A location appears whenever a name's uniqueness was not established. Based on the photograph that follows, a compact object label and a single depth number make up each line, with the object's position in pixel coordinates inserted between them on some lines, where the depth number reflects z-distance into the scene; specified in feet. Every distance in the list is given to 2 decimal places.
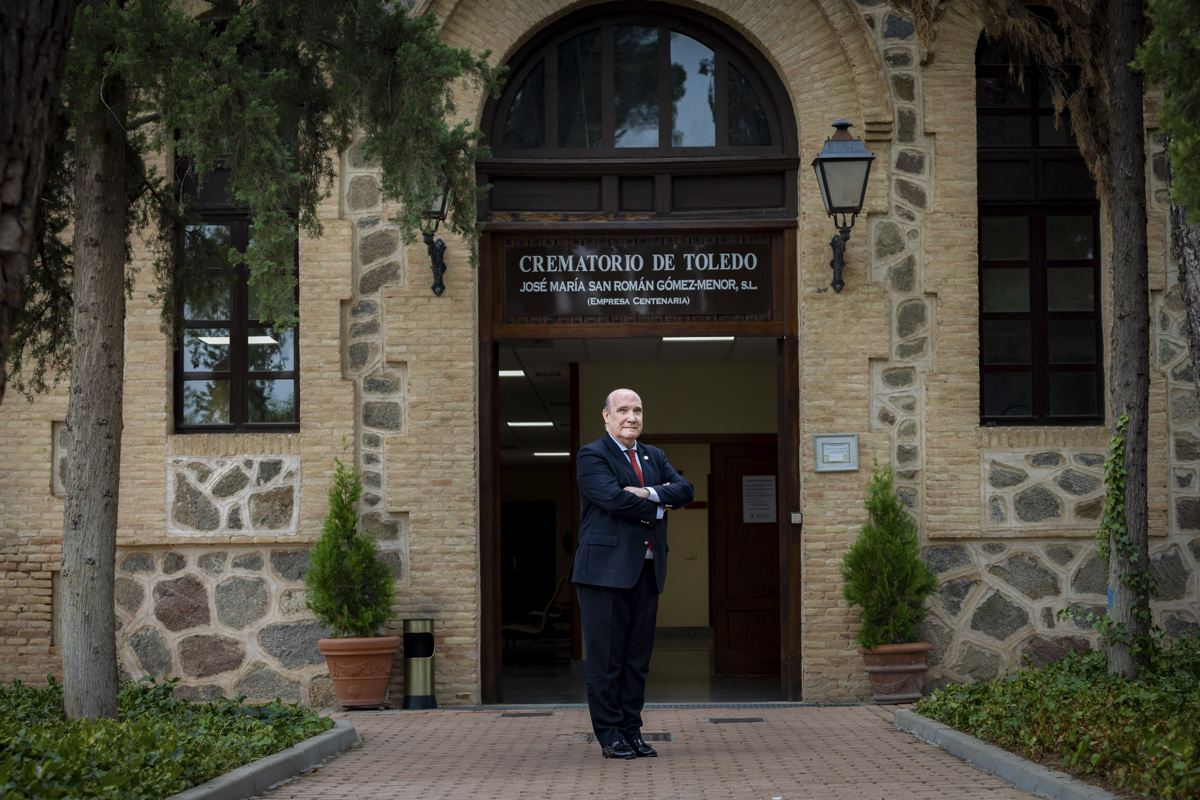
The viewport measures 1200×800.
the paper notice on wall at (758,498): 44.96
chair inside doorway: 53.11
